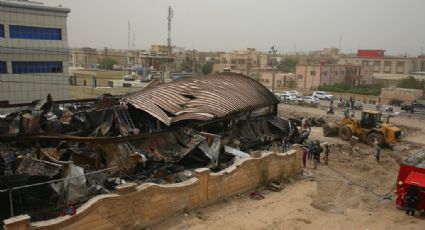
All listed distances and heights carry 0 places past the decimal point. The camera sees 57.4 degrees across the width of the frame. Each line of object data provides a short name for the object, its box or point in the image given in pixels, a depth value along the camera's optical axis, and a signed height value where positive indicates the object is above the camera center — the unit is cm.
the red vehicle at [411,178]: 1367 -385
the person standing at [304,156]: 1953 -440
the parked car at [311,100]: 4938 -403
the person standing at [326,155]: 2072 -458
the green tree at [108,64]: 9256 -10
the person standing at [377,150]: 2225 -462
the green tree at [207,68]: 9715 -51
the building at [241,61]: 9950 +162
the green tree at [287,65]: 11332 +79
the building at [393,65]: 10481 +144
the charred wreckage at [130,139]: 1158 -306
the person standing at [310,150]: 2094 -442
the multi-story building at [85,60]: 11076 +97
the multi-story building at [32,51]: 2930 +84
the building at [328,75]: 7056 -113
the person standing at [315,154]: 2047 -450
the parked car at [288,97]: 5126 -388
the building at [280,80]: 7444 -242
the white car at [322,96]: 5463 -383
